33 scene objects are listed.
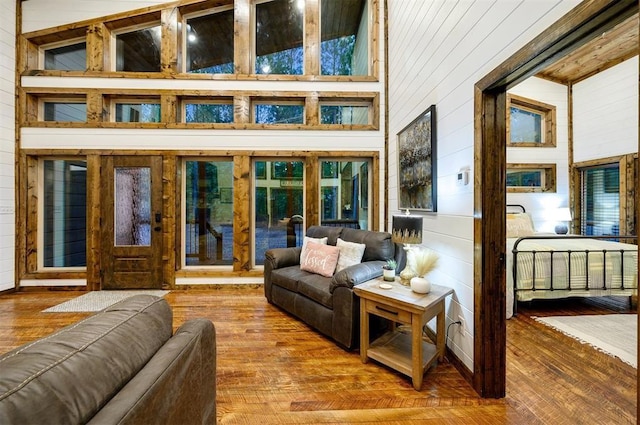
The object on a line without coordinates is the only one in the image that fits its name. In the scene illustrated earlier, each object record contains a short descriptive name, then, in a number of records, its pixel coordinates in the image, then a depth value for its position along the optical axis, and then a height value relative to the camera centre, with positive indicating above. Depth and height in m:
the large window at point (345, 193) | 4.44 +0.30
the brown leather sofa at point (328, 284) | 2.44 -0.78
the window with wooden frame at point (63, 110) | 4.31 +1.64
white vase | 2.15 -0.60
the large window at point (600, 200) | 4.76 +0.18
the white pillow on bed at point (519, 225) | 4.51 -0.25
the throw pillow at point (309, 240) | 3.41 -0.38
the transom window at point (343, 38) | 4.53 +2.98
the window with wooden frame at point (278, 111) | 4.41 +1.64
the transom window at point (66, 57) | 4.36 +2.50
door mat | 3.40 -1.22
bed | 3.20 -0.74
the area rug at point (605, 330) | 2.38 -1.22
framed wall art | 2.60 +0.52
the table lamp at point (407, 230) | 2.37 -0.17
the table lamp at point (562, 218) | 4.88 -0.14
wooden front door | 4.13 -0.26
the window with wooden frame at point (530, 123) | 5.18 +1.71
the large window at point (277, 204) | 4.43 +0.12
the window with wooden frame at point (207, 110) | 4.37 +1.65
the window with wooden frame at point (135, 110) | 4.33 +1.64
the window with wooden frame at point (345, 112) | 4.45 +1.65
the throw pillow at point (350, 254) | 3.03 -0.49
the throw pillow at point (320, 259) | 3.07 -0.56
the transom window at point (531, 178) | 5.21 +0.64
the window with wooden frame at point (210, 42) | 4.50 +2.86
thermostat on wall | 2.06 +0.26
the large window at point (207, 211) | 4.38 +0.01
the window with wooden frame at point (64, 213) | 4.27 -0.02
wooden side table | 1.96 -0.85
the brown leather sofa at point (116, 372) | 0.61 -0.46
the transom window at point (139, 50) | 4.40 +2.67
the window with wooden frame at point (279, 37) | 4.47 +2.95
